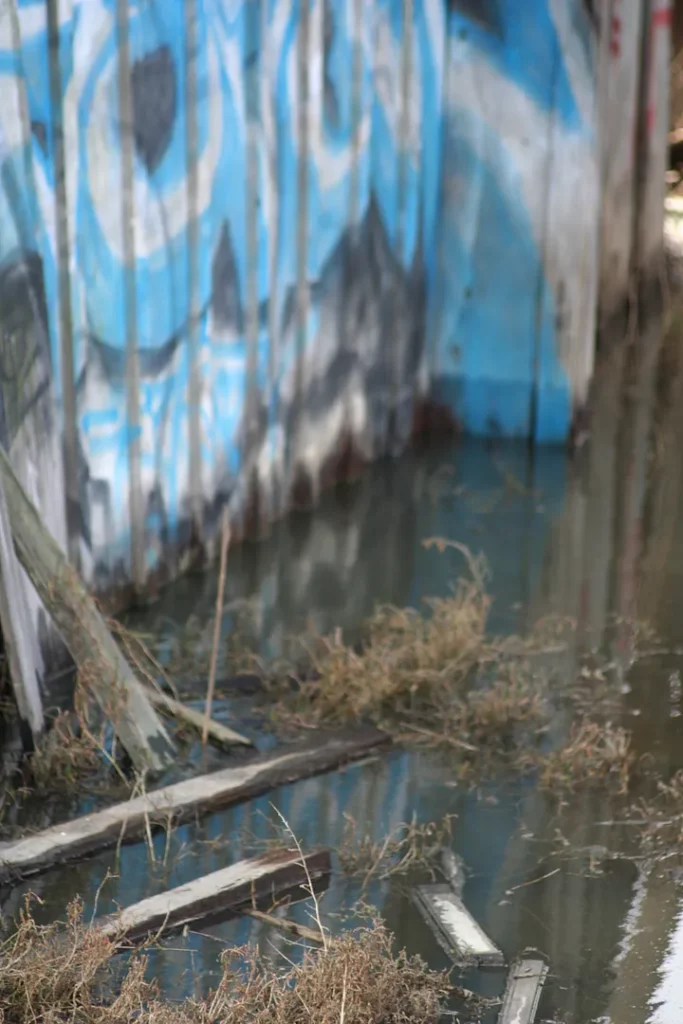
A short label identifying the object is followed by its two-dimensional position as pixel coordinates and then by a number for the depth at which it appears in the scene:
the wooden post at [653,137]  9.22
